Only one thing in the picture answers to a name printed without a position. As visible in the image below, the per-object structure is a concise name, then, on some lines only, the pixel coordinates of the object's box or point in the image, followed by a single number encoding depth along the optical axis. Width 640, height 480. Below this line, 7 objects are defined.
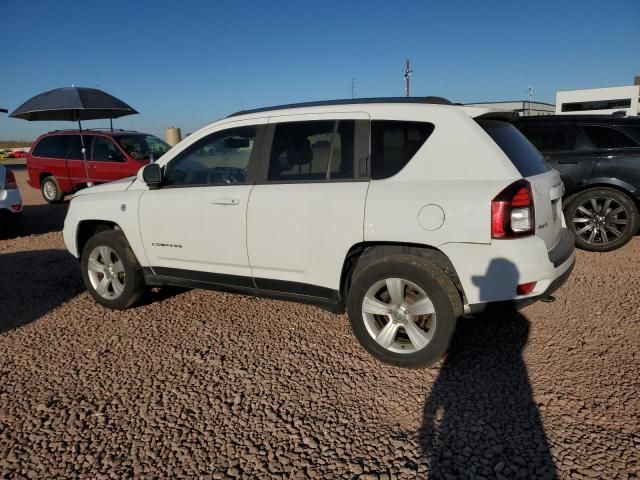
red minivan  10.38
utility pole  33.88
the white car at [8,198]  7.50
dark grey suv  5.81
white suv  2.89
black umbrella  8.52
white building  46.50
